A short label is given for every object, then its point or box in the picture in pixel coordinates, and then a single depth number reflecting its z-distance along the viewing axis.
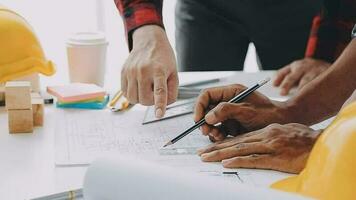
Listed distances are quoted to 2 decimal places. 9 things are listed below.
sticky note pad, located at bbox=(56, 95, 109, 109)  1.49
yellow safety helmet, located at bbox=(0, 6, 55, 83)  1.48
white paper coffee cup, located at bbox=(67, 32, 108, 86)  1.60
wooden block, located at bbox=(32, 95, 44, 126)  1.37
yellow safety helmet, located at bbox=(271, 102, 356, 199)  0.89
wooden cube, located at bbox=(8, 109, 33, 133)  1.33
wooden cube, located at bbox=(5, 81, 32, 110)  1.32
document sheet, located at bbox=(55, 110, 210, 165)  1.23
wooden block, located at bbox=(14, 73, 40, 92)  1.52
